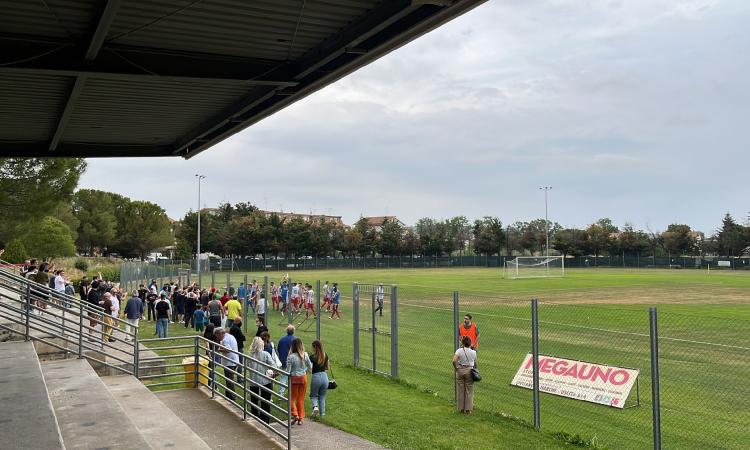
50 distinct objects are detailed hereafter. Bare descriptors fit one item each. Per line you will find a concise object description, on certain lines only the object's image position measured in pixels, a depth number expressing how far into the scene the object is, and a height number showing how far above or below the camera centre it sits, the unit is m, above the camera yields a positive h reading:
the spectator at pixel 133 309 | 19.55 -1.65
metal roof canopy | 6.50 +2.40
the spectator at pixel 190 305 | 24.70 -1.96
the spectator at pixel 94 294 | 20.77 -1.26
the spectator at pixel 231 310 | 20.27 -1.78
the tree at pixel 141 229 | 95.06 +3.93
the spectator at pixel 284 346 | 12.35 -1.83
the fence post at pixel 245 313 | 22.53 -2.13
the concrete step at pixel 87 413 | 7.04 -2.05
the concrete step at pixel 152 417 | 8.31 -2.43
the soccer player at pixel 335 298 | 24.94 -1.81
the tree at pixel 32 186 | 32.56 +3.71
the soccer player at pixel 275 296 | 31.22 -2.08
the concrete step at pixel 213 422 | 9.38 -2.77
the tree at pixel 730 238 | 105.25 +1.90
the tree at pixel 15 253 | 50.97 +0.28
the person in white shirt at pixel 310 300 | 25.92 -1.93
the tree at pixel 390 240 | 112.81 +2.25
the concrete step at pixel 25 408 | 5.84 -1.68
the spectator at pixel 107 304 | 19.09 -1.48
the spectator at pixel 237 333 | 13.87 -1.72
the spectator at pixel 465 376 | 11.31 -2.21
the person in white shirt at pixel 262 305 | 21.56 -1.77
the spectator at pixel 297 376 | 10.71 -2.08
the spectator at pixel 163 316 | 20.59 -1.98
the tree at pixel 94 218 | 89.75 +5.36
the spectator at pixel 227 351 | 12.12 -1.89
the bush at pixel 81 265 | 59.11 -0.88
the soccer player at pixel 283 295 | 27.61 -1.90
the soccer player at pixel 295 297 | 26.88 -1.86
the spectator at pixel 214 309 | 19.88 -1.74
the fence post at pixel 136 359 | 12.73 -2.09
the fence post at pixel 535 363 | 10.55 -1.89
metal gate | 14.63 -2.73
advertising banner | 10.36 -2.22
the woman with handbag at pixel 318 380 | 11.12 -2.23
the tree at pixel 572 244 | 108.50 +1.18
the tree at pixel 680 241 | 111.06 +1.50
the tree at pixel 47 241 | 54.03 +1.30
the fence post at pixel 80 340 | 12.54 -1.69
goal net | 65.44 -2.29
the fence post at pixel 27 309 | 12.62 -1.05
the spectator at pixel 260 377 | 10.69 -2.12
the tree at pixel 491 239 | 117.69 +2.40
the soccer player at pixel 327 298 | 27.34 -1.93
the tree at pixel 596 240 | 109.06 +1.82
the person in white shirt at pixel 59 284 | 21.38 -0.95
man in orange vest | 13.88 -1.71
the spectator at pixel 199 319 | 21.58 -2.20
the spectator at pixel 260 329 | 11.99 -1.45
